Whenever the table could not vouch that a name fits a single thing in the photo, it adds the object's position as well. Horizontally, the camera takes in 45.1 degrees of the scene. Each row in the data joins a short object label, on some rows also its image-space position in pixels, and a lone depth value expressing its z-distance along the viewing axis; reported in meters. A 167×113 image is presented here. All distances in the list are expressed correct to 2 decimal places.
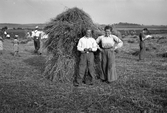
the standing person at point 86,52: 6.79
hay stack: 7.28
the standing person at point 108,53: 6.99
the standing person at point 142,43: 12.61
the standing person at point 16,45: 14.03
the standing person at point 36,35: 14.88
